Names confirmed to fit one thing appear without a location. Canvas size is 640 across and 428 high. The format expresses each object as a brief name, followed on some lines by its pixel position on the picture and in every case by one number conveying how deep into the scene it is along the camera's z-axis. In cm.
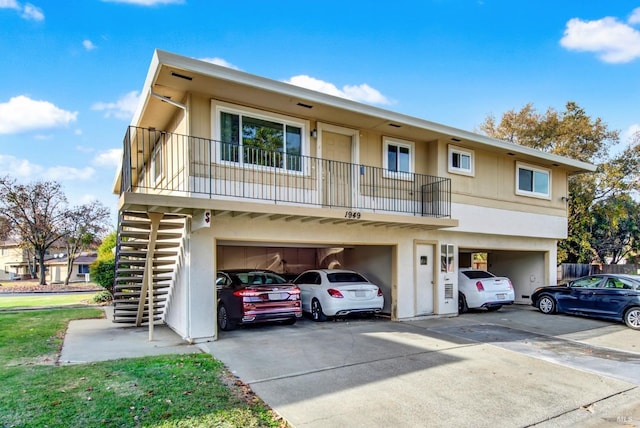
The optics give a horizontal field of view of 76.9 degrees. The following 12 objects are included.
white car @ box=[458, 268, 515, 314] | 1299
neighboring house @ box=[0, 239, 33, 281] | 5138
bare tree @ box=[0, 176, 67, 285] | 3041
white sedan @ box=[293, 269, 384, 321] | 1076
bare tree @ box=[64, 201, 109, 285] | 3316
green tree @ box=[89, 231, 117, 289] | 1606
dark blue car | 1106
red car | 944
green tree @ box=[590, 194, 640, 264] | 2283
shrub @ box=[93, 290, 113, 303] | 1684
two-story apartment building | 846
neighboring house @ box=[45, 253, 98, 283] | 4968
